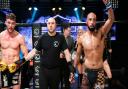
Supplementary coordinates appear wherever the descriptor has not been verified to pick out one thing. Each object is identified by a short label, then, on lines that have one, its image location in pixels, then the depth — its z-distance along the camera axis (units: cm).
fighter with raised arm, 333
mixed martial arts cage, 420
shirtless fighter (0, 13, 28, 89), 367
